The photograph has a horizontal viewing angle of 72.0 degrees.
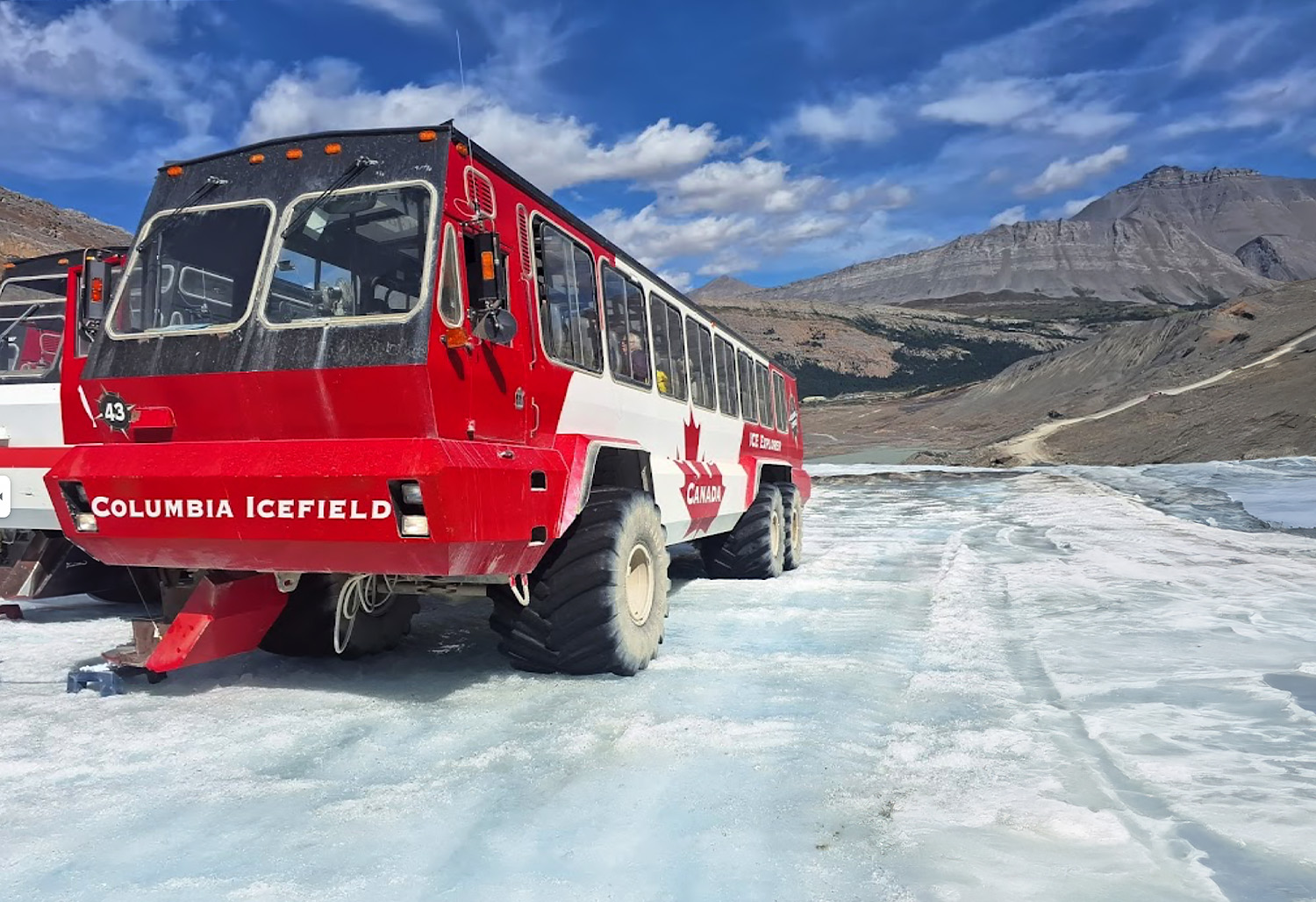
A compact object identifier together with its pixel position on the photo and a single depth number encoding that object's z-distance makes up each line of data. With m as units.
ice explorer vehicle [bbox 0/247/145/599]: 5.99
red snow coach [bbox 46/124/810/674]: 3.86
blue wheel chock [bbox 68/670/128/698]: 4.46
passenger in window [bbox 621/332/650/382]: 6.00
